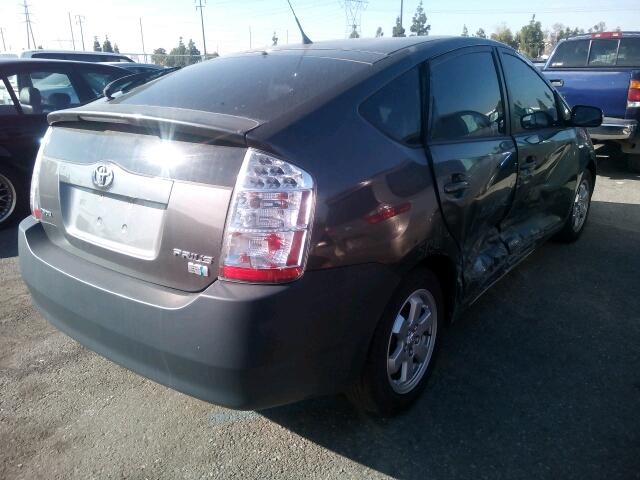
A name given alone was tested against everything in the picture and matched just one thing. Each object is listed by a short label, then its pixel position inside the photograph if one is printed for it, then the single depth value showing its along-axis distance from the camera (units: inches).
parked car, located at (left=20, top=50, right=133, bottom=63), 434.5
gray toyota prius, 72.4
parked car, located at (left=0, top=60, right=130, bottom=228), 213.5
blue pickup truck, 281.7
